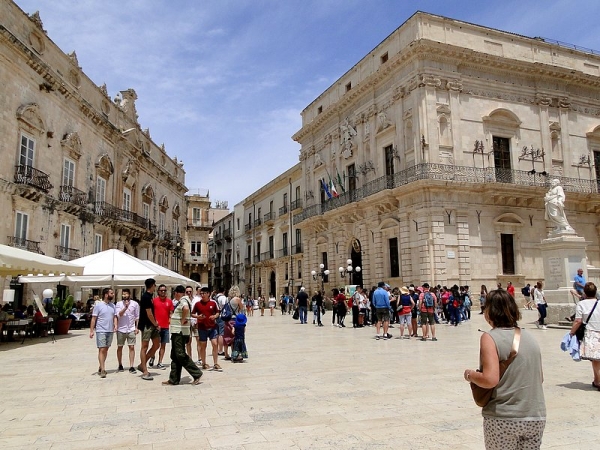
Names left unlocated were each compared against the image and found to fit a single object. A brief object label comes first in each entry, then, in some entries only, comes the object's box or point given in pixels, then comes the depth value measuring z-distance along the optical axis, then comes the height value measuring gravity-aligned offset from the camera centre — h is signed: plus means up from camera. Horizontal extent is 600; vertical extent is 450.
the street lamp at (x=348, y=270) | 24.52 +0.88
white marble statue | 14.34 +2.25
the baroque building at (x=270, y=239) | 39.31 +4.44
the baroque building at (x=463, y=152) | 22.27 +6.57
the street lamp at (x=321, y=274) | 28.86 +0.81
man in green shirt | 6.93 -0.76
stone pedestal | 13.72 +0.42
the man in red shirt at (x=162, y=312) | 8.29 -0.37
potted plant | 15.11 -0.68
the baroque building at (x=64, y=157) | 17.25 +5.99
